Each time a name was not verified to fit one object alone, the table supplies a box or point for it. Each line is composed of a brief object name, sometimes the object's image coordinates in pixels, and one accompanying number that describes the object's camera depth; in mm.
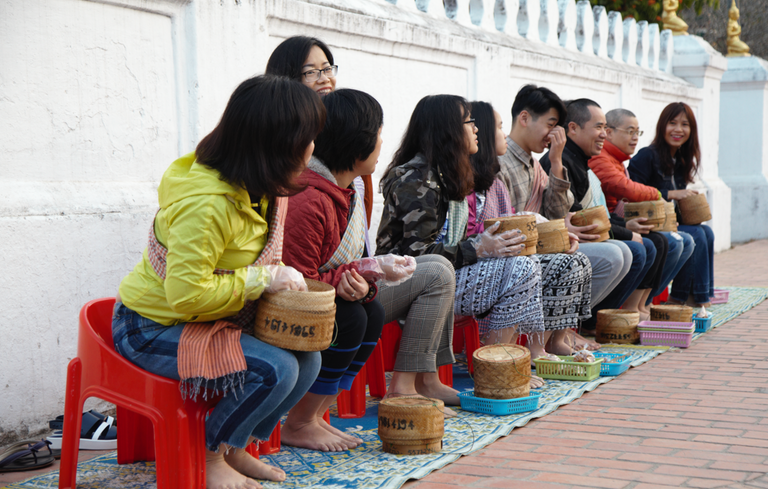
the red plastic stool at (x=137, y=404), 2773
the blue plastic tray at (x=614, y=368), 4861
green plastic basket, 4719
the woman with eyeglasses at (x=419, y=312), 3891
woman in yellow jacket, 2693
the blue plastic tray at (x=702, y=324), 6234
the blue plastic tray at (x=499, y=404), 4008
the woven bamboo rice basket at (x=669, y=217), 6571
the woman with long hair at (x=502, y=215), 4715
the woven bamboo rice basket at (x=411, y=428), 3391
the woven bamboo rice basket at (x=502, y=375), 4016
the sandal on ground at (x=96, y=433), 3637
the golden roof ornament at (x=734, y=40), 12844
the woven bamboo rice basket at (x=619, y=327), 5777
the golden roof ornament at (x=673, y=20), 11352
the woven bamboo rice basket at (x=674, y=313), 5953
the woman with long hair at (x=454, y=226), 4137
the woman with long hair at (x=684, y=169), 7219
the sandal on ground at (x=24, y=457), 3316
